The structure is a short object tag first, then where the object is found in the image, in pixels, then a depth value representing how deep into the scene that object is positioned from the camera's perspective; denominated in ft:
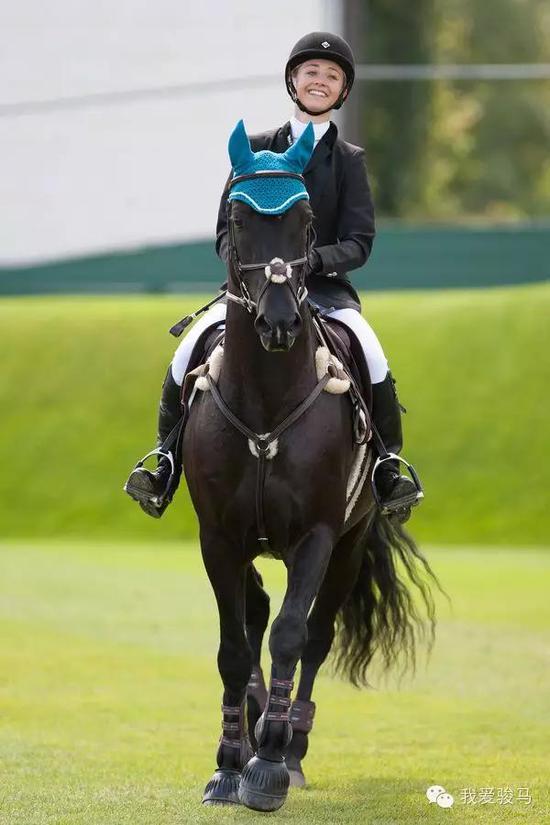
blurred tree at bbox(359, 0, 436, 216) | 290.15
